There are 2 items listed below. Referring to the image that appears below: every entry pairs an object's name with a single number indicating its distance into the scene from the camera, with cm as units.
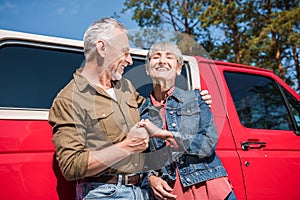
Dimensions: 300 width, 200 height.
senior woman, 181
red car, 193
